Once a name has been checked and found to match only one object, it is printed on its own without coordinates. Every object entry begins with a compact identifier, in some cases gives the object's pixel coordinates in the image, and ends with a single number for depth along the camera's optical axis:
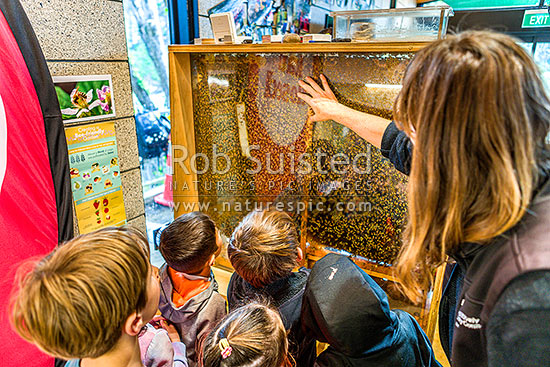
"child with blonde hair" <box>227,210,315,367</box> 1.24
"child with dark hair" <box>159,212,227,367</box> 1.35
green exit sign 3.54
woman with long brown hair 0.62
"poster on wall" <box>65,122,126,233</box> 1.59
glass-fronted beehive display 1.54
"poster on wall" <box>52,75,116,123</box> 1.49
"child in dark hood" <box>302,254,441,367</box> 1.00
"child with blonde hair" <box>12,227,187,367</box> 0.72
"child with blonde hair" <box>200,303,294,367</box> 0.92
